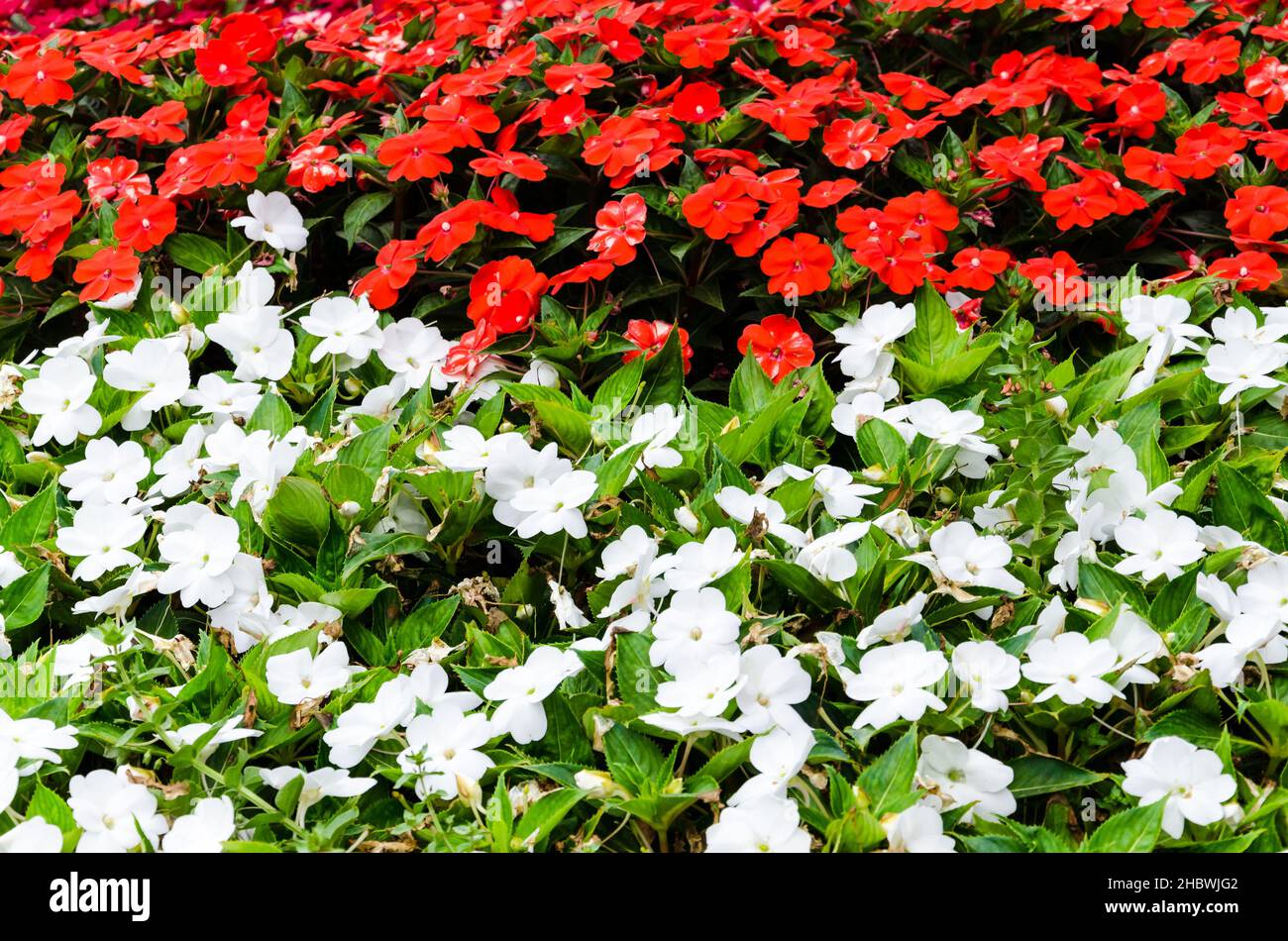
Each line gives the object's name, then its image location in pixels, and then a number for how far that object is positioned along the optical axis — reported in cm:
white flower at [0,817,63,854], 229
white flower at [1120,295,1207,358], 270
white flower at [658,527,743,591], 242
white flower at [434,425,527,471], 249
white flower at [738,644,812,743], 235
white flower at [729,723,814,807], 231
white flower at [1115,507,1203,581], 246
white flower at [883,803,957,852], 229
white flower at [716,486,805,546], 246
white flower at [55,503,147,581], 249
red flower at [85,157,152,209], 285
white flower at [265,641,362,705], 239
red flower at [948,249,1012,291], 279
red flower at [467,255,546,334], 274
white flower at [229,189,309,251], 282
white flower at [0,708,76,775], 233
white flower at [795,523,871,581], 243
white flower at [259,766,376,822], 234
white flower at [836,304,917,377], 270
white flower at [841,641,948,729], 234
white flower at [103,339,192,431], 265
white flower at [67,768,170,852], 231
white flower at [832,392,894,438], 261
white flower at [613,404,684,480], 251
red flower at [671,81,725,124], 285
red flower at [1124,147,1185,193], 285
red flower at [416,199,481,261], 275
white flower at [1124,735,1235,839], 231
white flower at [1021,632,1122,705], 235
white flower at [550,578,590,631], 245
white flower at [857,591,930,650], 239
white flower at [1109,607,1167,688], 238
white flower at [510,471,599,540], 246
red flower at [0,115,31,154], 292
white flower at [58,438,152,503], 258
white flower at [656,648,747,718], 233
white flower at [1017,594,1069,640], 241
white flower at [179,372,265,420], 265
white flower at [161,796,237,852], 230
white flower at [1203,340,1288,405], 263
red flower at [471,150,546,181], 277
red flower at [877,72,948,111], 290
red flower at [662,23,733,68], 287
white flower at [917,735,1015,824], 234
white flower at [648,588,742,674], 237
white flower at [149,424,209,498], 256
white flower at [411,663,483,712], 240
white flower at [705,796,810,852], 228
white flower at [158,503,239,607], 245
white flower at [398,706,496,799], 234
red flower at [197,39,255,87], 293
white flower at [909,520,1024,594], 244
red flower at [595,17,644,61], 289
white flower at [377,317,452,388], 272
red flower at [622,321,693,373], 275
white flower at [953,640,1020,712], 236
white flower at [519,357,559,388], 272
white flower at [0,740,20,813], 231
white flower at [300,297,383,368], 271
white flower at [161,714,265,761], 235
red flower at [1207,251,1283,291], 281
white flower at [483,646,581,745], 237
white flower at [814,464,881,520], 250
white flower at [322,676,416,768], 235
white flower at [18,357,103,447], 263
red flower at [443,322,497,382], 271
